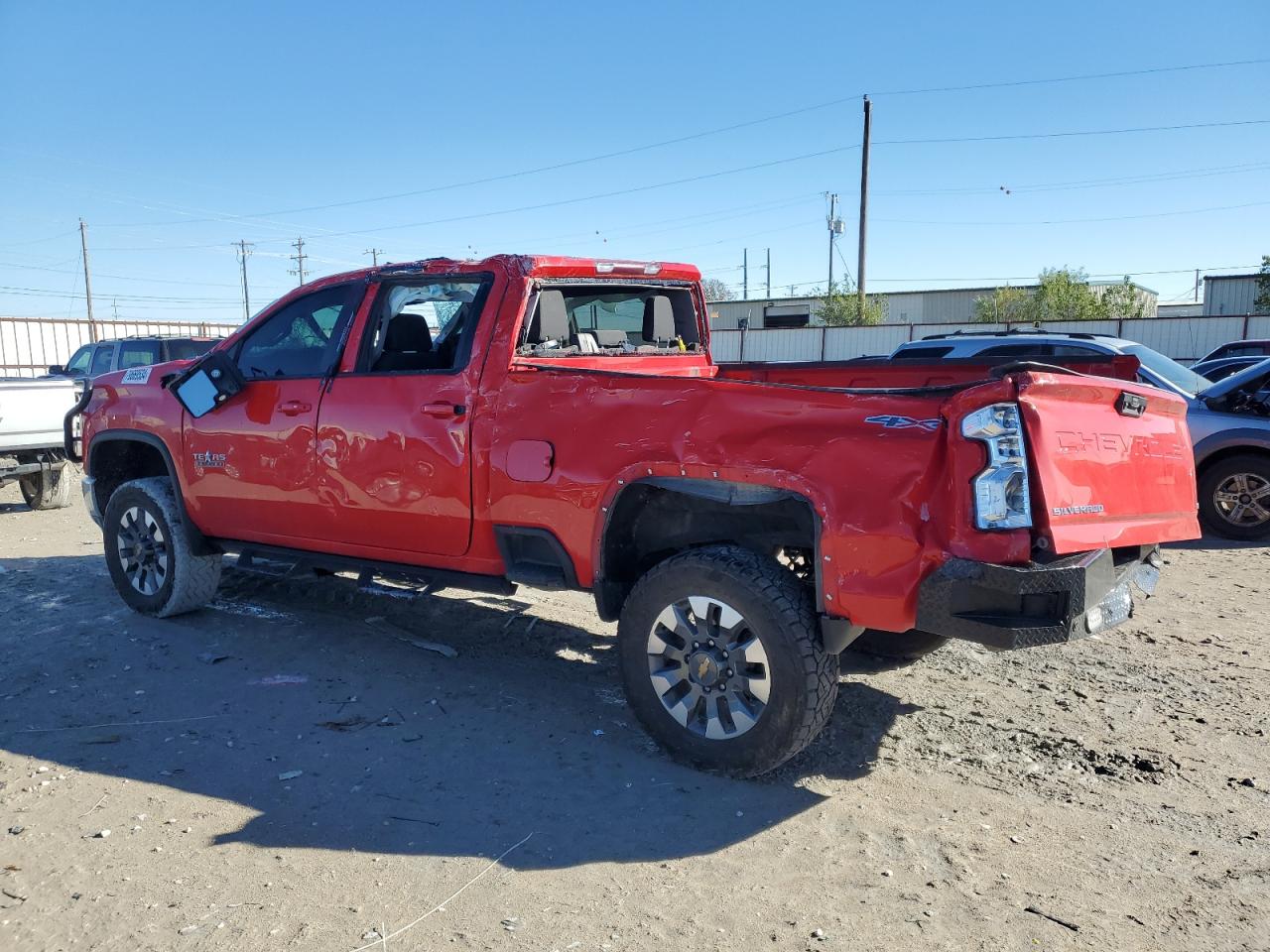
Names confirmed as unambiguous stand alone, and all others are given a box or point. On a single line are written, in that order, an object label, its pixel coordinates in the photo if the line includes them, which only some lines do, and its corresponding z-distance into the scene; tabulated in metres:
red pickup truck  3.13
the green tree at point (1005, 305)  37.69
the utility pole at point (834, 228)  55.06
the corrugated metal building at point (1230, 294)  33.94
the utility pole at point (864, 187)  30.77
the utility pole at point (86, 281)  66.30
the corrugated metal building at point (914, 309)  41.47
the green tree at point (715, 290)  67.12
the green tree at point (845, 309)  37.69
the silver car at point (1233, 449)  8.16
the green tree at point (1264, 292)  31.55
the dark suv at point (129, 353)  14.12
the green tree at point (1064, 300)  37.47
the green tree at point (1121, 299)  39.94
